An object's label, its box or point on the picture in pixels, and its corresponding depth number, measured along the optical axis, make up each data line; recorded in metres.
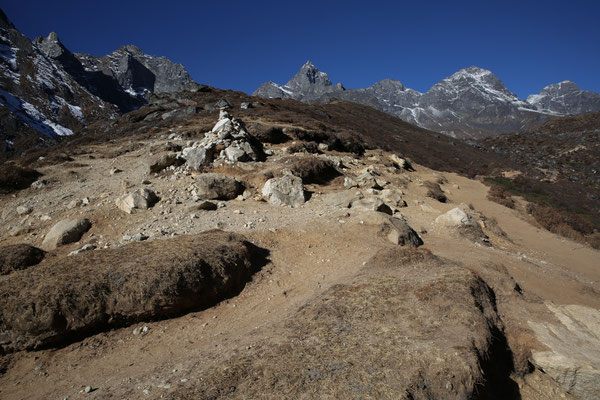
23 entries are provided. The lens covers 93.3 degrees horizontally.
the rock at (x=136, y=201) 10.48
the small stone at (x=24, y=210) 11.10
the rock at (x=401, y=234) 9.42
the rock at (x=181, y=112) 30.39
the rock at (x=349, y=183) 15.43
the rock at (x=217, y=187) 11.77
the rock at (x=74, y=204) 11.11
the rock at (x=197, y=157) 14.45
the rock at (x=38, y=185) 13.42
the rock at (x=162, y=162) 14.36
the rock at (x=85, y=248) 7.88
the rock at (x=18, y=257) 6.50
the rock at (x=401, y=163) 24.76
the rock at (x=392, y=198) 14.27
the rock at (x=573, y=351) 4.41
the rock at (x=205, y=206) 10.76
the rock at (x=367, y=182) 15.84
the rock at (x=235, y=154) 15.16
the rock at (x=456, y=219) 12.02
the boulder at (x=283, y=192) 11.85
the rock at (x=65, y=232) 8.57
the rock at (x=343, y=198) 12.07
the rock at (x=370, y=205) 11.69
